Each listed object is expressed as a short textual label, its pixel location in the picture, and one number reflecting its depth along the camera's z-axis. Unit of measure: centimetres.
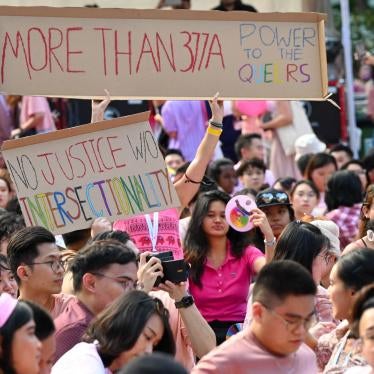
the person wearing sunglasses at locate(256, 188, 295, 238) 1917
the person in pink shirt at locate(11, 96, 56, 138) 2870
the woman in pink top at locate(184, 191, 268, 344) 1769
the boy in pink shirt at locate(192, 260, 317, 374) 1122
